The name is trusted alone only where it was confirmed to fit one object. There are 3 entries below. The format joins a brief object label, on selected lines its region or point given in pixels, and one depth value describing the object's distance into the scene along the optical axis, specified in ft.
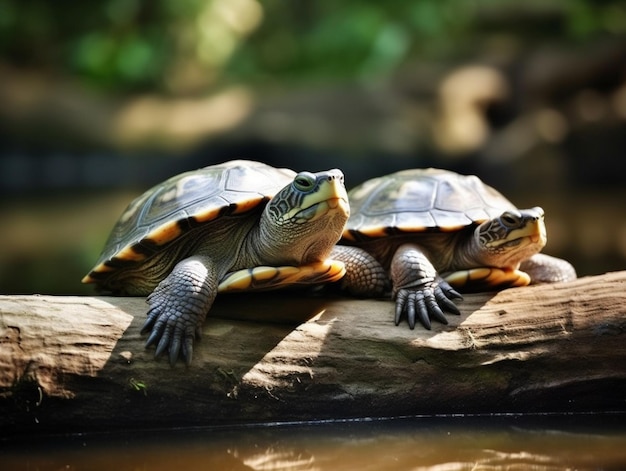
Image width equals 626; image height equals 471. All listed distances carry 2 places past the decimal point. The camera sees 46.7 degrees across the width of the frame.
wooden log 7.62
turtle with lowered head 9.16
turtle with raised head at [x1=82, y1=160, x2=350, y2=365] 8.02
